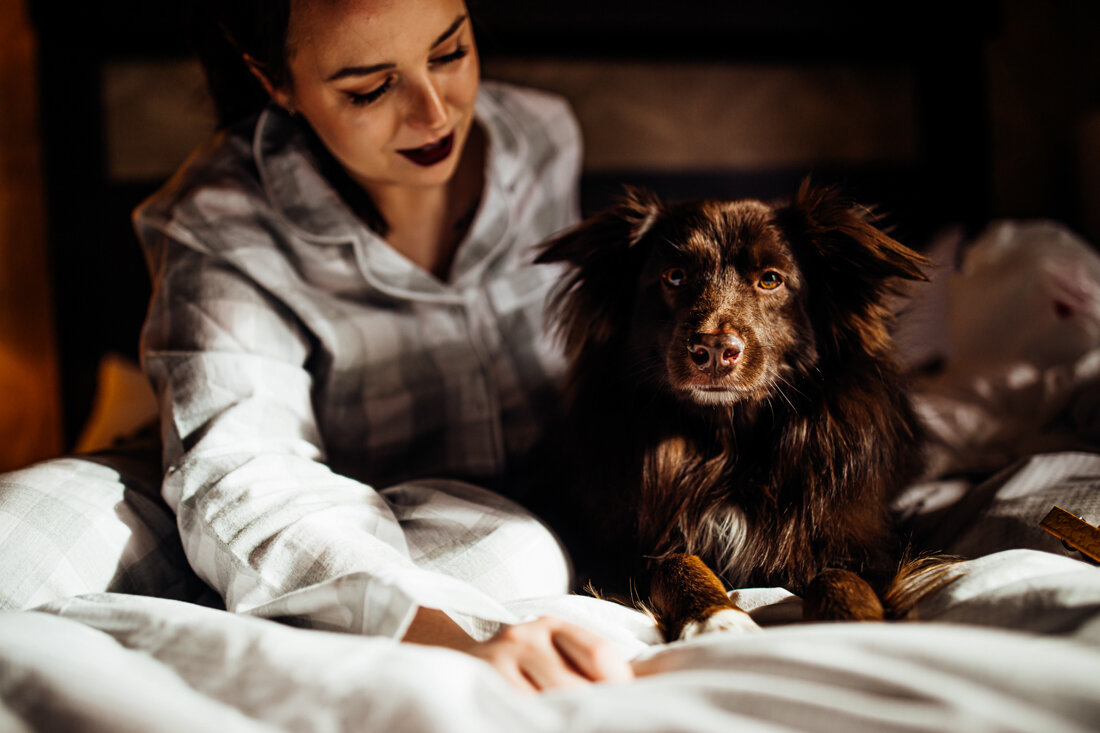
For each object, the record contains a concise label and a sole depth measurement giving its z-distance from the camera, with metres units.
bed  0.54
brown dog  0.73
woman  0.66
